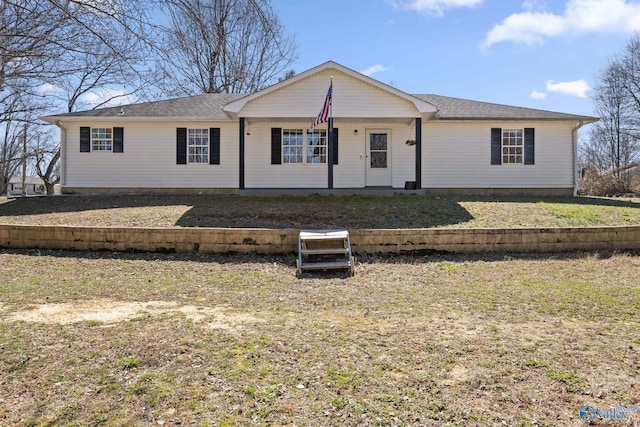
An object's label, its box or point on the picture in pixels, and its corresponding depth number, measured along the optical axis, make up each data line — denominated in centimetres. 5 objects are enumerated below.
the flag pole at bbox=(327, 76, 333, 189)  1262
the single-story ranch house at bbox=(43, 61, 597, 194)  1522
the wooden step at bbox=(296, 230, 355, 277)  688
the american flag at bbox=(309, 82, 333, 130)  1162
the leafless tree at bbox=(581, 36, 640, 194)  2859
